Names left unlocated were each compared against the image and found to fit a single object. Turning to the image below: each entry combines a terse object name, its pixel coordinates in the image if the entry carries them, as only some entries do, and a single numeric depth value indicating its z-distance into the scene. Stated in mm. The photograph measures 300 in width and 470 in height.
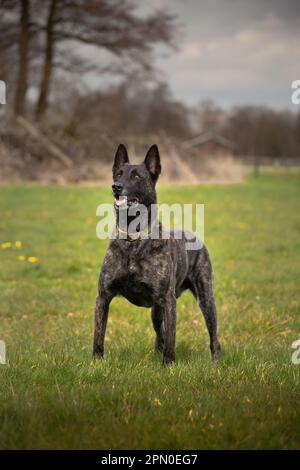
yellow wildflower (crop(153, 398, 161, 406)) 3995
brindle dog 4996
